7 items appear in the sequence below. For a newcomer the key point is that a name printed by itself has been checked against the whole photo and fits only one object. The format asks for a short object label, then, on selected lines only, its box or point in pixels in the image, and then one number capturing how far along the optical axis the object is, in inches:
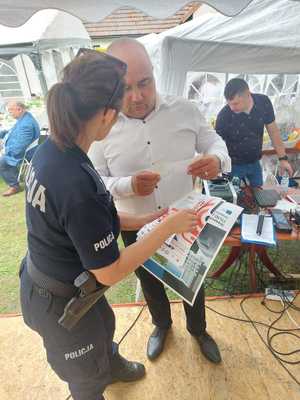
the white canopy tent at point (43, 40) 193.3
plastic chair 174.9
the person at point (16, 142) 176.1
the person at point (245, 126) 94.3
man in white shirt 45.8
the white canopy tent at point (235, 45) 95.1
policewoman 28.0
